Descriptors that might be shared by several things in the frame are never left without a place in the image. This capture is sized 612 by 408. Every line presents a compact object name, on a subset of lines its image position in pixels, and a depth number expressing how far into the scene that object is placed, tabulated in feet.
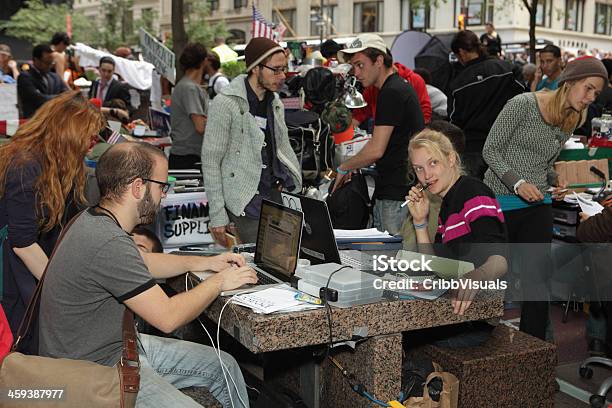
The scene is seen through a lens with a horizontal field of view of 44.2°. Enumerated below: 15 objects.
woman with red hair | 11.96
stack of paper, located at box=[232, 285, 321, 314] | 9.39
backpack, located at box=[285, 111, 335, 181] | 19.85
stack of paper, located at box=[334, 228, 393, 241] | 12.62
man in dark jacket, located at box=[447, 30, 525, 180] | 21.33
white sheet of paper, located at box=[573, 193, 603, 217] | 16.74
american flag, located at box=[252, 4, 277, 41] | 30.68
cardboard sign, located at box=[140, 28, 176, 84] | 26.78
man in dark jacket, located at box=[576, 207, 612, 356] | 13.43
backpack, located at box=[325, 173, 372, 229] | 17.49
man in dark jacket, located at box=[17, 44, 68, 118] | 32.04
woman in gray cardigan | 14.51
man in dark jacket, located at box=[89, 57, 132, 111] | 34.86
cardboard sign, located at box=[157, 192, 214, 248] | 19.04
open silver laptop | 10.50
